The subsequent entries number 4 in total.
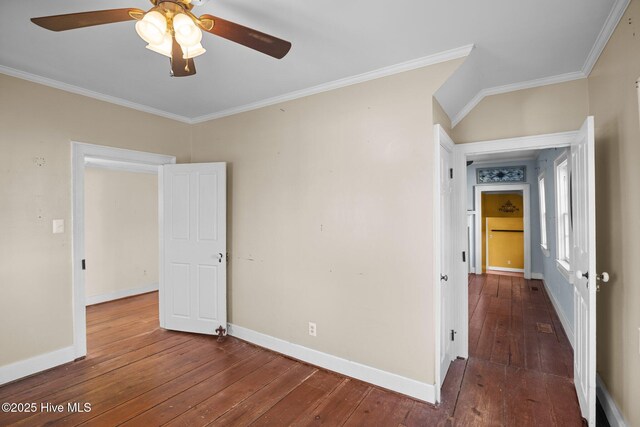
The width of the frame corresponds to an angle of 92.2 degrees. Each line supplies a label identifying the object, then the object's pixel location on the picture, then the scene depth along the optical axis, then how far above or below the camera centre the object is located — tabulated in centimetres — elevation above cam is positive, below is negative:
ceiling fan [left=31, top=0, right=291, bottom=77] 135 +87
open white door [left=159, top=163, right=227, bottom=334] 344 -35
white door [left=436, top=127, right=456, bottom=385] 247 -40
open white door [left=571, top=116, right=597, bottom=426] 184 -36
